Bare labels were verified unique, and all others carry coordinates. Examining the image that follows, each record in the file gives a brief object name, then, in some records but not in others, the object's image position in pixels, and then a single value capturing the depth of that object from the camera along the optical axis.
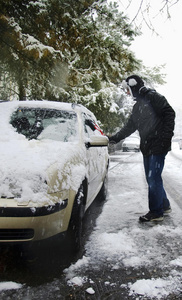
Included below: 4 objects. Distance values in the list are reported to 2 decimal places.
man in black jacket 3.54
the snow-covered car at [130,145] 24.24
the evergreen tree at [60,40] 6.08
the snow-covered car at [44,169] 1.99
